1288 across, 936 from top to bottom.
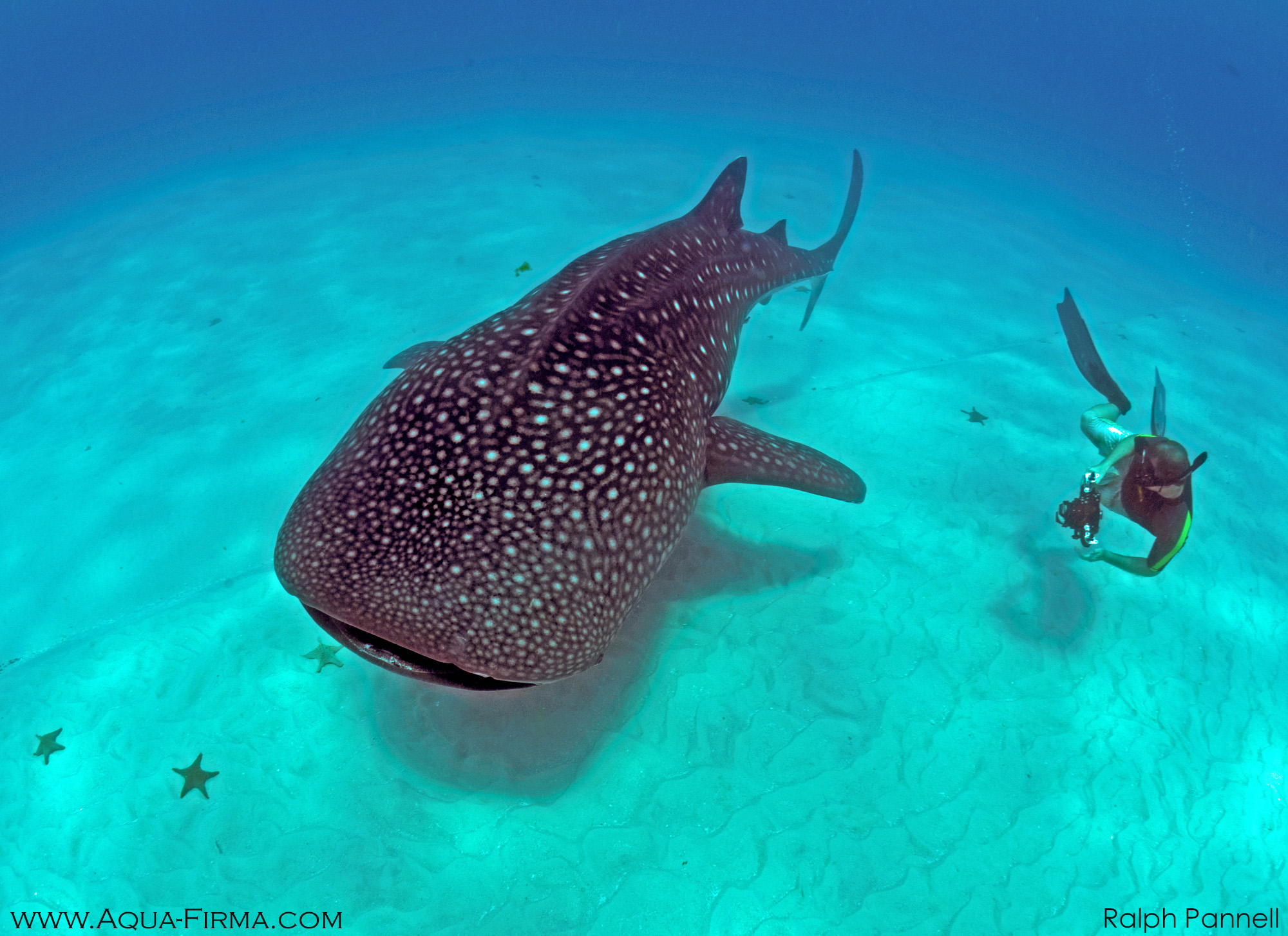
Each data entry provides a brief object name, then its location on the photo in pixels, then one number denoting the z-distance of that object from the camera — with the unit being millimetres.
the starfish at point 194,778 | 4039
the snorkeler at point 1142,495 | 4766
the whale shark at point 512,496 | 2818
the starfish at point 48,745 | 4316
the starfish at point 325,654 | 4695
